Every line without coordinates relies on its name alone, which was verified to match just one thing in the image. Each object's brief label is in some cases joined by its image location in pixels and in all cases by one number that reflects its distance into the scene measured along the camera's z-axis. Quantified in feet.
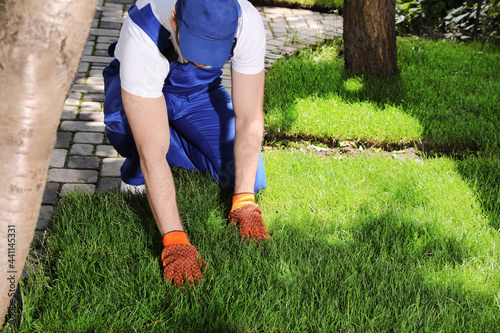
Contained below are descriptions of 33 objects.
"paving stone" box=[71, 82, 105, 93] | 17.01
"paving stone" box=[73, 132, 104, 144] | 14.08
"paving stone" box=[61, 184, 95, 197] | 11.69
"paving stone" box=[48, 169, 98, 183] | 12.30
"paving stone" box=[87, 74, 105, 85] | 17.63
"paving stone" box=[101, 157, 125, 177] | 12.71
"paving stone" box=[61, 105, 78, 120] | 15.23
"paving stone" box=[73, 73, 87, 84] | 17.62
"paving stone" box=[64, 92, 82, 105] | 16.15
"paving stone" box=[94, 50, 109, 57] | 19.92
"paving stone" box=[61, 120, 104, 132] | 14.61
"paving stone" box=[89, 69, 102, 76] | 18.27
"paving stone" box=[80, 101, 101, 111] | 15.83
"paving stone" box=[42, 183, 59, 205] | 11.46
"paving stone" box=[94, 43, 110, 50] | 20.47
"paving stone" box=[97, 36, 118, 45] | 21.13
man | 7.73
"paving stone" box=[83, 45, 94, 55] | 20.03
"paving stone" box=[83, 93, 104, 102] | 16.46
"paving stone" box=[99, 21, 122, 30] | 22.68
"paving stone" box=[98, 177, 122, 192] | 12.02
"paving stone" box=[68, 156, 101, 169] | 12.92
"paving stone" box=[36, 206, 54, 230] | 10.63
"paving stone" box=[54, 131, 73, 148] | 13.78
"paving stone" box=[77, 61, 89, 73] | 18.51
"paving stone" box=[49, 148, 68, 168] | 12.89
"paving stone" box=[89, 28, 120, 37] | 21.85
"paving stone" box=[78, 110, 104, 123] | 15.23
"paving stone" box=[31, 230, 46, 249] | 9.93
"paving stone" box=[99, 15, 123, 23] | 23.42
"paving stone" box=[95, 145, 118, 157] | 13.53
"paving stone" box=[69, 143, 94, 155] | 13.51
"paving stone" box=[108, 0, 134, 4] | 26.42
